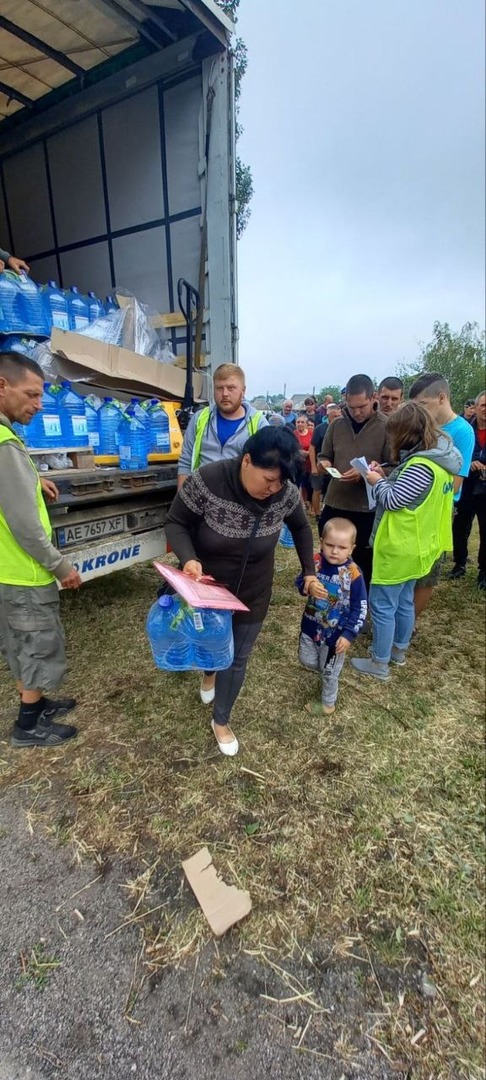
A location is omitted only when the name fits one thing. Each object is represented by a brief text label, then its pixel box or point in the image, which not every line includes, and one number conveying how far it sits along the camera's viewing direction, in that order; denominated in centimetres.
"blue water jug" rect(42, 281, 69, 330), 334
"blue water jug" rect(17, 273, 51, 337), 317
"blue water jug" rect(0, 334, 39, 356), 294
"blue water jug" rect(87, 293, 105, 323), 370
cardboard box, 310
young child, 238
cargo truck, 302
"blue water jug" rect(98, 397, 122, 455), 312
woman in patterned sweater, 164
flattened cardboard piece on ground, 159
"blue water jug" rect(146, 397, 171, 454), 349
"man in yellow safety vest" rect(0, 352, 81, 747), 189
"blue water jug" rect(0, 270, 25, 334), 307
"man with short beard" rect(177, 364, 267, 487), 277
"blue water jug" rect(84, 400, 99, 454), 302
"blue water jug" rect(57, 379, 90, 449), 282
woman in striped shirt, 248
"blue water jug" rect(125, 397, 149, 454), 335
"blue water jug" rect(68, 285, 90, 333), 354
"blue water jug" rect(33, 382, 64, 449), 268
